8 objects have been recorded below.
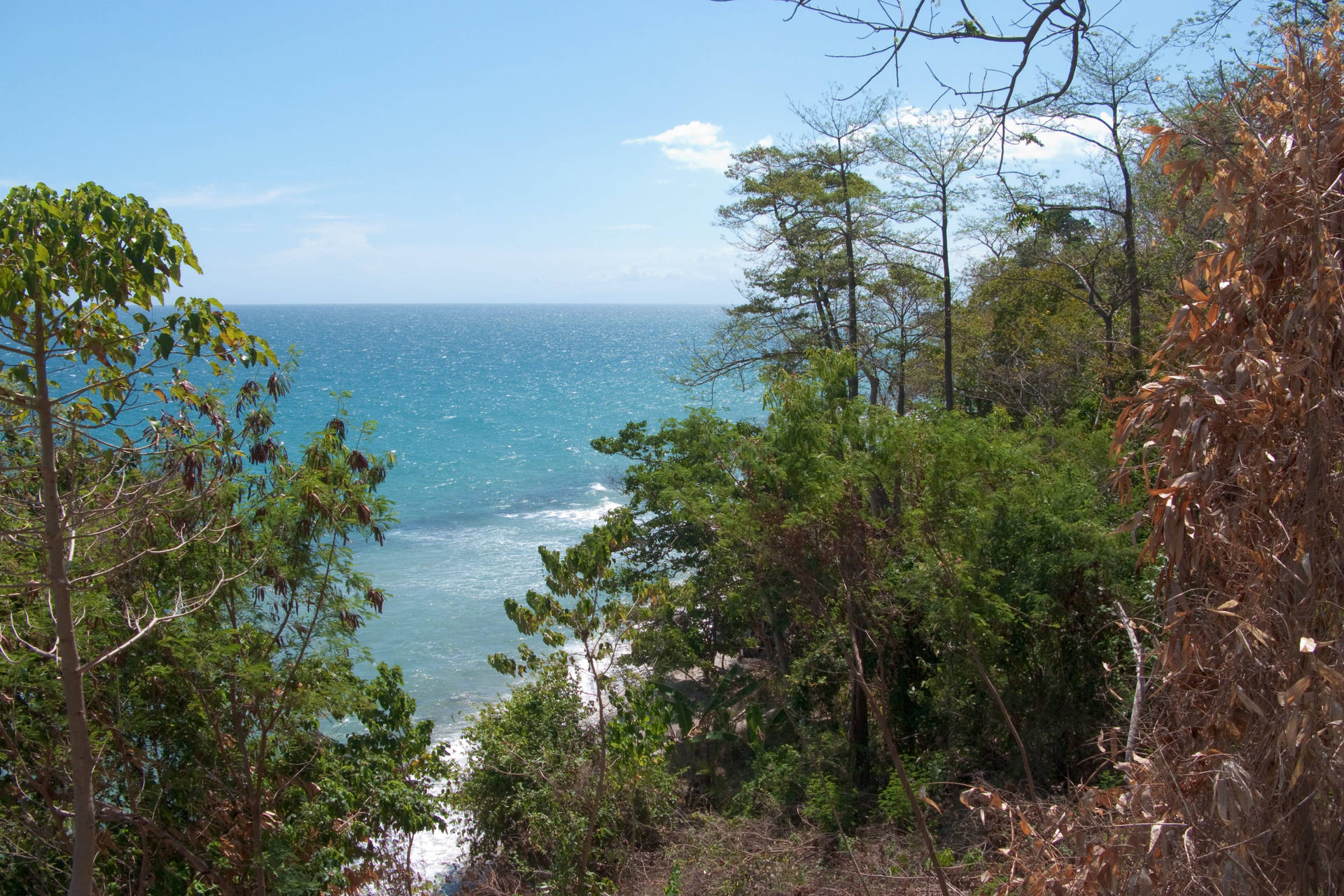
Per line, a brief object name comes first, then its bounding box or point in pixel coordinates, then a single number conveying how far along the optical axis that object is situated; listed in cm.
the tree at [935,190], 1858
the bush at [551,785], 1118
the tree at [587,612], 884
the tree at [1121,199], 1562
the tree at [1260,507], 270
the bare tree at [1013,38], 291
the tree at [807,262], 2134
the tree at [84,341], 381
